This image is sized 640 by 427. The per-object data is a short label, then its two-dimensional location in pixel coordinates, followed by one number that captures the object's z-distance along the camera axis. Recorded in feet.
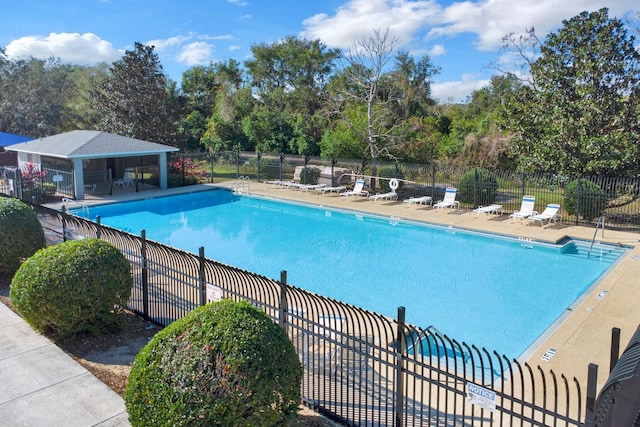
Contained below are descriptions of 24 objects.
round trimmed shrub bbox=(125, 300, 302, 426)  12.76
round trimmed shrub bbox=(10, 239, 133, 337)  21.08
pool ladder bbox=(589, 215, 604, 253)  45.60
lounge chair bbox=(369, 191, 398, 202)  67.16
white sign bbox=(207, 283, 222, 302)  19.51
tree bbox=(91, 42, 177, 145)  90.84
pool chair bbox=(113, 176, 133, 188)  78.59
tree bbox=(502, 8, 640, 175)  53.21
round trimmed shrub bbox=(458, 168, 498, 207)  60.59
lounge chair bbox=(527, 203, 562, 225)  52.60
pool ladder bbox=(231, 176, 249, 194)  78.22
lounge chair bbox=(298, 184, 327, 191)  75.25
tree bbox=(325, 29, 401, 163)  75.41
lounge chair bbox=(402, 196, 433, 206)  64.03
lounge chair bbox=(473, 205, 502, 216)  56.95
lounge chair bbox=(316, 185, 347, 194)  73.80
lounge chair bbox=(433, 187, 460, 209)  60.64
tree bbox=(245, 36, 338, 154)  106.01
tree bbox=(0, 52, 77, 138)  129.08
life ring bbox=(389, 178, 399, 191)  68.54
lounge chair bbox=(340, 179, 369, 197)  70.90
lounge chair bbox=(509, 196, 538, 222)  53.93
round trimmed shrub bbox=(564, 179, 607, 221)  51.93
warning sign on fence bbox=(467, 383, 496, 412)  12.38
